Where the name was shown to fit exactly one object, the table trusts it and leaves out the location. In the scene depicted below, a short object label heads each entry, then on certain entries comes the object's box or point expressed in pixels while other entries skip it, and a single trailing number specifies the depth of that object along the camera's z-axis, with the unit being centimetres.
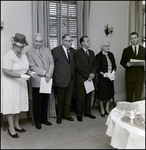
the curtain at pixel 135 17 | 523
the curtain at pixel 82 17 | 432
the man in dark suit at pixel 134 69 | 418
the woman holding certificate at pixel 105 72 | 399
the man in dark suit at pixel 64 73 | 363
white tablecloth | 171
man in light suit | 339
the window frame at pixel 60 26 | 416
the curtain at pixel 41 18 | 382
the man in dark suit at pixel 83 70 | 379
